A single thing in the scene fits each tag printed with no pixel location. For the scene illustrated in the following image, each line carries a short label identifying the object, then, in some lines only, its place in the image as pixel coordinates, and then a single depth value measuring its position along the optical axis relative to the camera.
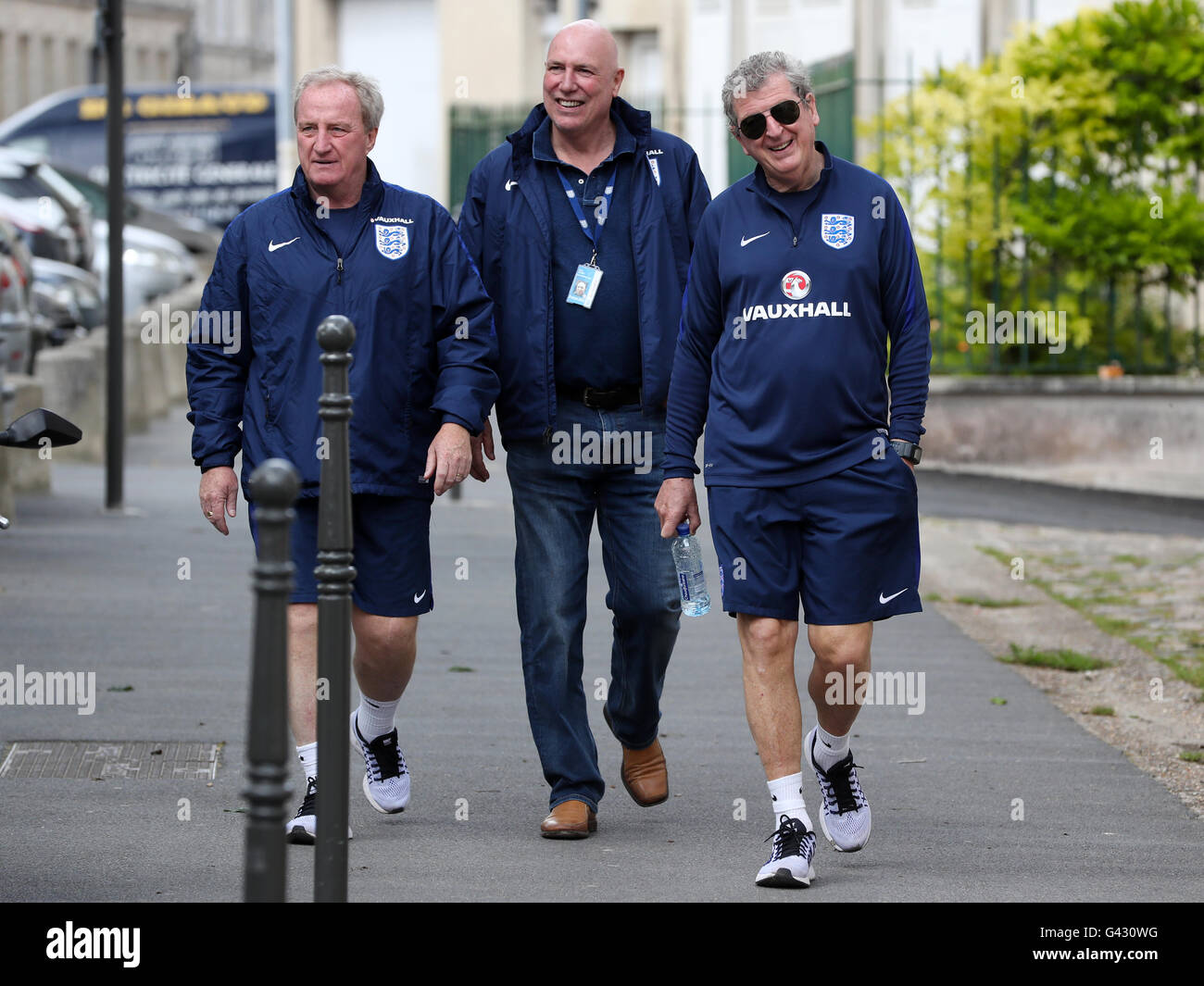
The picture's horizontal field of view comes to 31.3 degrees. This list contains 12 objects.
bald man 5.87
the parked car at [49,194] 22.70
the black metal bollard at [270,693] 3.60
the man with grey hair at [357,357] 5.65
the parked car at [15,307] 14.20
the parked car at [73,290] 20.86
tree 15.47
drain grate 6.51
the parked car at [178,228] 30.50
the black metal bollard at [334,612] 4.45
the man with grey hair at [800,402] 5.41
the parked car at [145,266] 24.92
